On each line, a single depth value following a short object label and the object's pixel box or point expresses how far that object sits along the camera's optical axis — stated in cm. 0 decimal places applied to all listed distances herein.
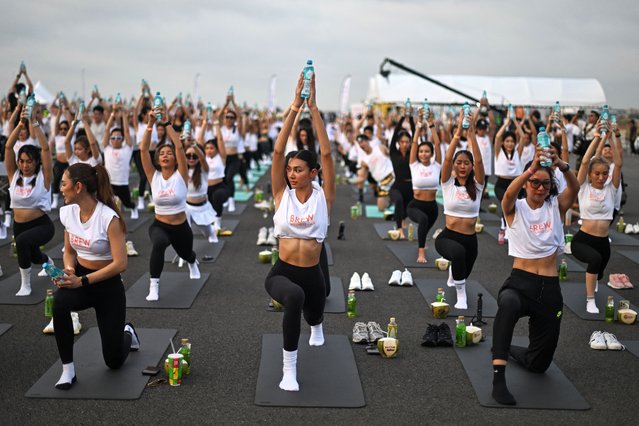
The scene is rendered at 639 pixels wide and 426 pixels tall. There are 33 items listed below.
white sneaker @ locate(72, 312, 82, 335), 549
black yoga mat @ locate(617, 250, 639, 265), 887
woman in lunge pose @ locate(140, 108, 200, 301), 652
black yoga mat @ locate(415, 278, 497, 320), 632
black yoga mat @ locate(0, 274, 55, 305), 629
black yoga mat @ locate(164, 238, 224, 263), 844
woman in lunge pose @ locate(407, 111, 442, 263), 829
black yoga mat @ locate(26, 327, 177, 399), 425
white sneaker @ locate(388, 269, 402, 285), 730
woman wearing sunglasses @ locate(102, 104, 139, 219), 1021
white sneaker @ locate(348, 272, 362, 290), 701
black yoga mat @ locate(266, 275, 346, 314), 627
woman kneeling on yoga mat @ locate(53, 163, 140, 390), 427
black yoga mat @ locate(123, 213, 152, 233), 1031
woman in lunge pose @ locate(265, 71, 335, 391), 443
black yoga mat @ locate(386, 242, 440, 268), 828
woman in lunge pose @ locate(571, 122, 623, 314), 634
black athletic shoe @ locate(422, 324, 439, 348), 537
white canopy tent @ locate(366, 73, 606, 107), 3169
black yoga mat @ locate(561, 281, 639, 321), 628
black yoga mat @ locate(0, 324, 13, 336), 545
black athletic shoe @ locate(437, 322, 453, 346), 537
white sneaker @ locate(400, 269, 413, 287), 725
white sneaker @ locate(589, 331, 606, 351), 537
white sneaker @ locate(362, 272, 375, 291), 707
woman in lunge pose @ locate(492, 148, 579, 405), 437
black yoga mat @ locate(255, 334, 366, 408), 426
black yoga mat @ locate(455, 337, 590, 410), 429
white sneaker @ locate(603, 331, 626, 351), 537
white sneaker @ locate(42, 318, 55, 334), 541
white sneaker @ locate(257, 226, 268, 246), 934
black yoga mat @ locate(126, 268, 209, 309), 634
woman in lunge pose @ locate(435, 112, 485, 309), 640
